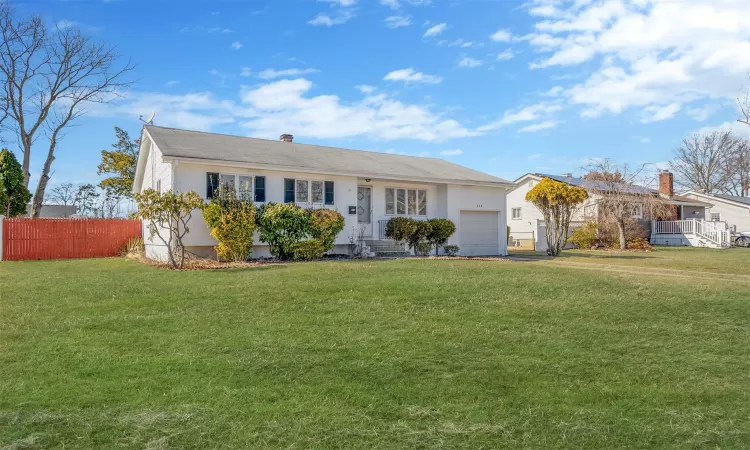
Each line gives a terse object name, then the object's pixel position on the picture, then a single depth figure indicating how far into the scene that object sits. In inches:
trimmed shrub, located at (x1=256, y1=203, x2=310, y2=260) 614.5
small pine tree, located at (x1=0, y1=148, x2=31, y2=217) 829.2
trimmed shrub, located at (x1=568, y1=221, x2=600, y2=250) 1119.6
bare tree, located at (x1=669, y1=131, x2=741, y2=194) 1913.1
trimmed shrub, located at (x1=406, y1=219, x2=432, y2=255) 777.6
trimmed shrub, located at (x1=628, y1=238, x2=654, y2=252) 1089.4
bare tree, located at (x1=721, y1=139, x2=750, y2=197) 1854.0
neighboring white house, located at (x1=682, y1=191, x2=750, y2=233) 1565.0
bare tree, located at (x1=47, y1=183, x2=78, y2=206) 1815.9
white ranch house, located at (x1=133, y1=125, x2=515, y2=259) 637.9
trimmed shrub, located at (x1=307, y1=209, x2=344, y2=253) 643.5
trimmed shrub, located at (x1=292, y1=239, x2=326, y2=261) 621.3
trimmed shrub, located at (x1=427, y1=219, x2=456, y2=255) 792.3
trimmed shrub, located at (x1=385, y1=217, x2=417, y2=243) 763.4
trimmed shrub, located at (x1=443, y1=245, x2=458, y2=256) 824.3
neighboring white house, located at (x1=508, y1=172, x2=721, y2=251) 1198.3
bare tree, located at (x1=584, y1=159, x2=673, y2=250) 1101.1
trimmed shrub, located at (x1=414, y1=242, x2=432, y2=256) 783.7
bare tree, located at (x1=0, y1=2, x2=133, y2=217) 1108.5
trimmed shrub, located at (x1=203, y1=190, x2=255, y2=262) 584.7
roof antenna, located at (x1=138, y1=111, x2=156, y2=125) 779.8
